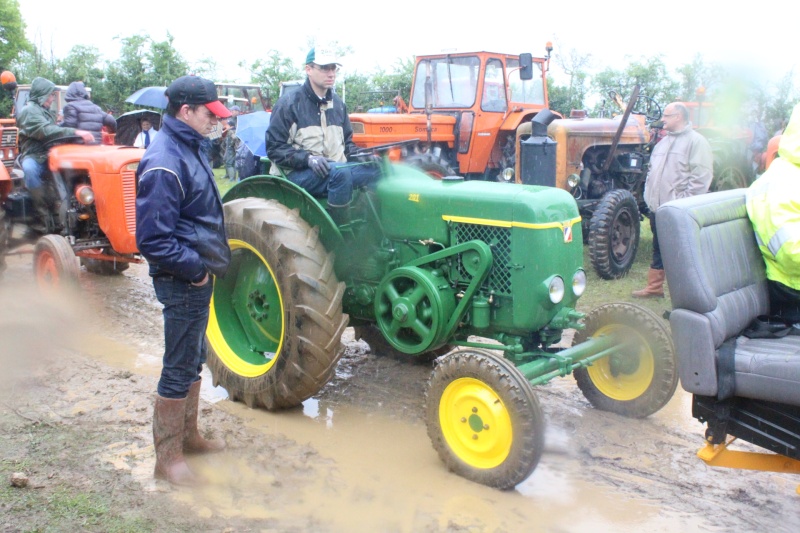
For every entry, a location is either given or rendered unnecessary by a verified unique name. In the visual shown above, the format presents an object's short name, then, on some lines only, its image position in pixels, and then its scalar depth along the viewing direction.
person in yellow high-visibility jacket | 3.30
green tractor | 3.69
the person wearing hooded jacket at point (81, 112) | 7.94
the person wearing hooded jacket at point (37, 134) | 7.15
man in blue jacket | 3.33
